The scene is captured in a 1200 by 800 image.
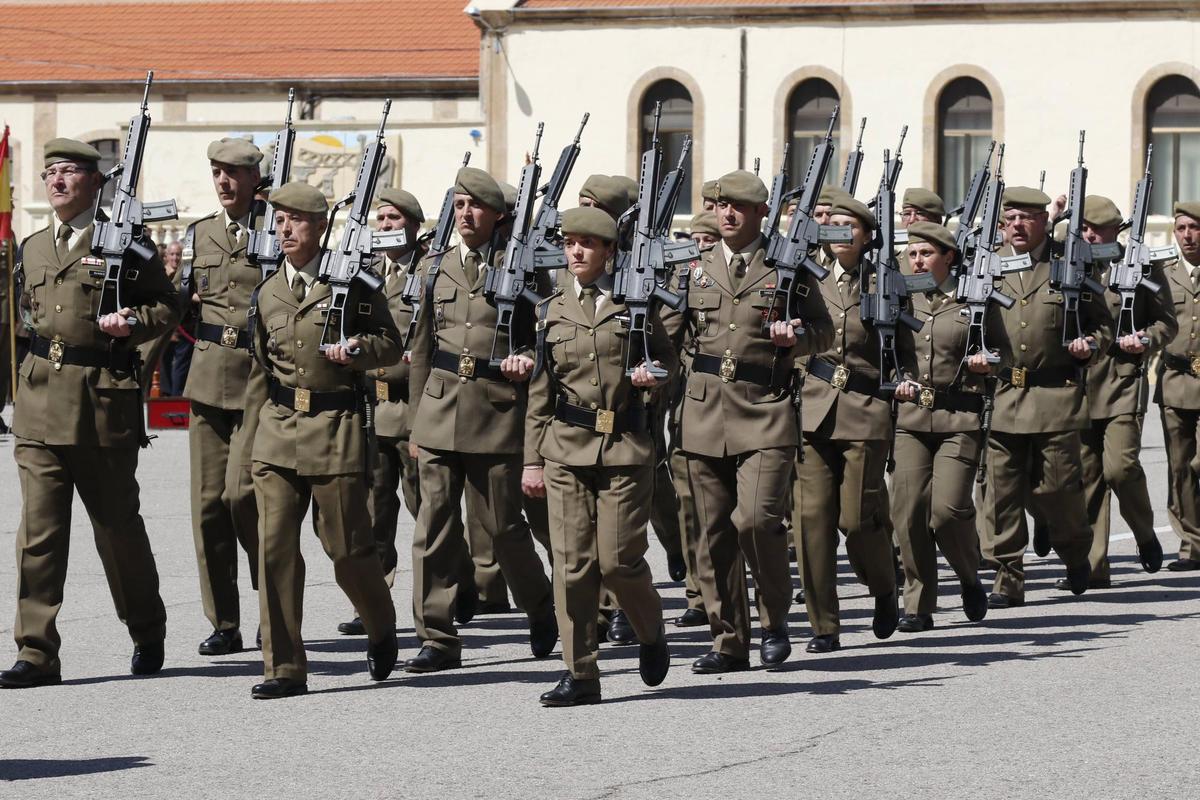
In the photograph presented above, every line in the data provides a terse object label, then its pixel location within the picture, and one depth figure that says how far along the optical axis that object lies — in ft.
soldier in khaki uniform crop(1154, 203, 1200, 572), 75.62
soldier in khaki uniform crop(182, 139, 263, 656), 54.80
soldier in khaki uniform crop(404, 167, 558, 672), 53.04
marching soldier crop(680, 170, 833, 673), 52.36
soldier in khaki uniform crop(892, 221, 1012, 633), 60.88
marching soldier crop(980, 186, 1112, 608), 66.07
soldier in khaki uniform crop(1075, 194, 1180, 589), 72.11
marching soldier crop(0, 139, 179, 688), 50.09
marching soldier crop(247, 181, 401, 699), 48.37
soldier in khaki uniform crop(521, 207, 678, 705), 47.94
